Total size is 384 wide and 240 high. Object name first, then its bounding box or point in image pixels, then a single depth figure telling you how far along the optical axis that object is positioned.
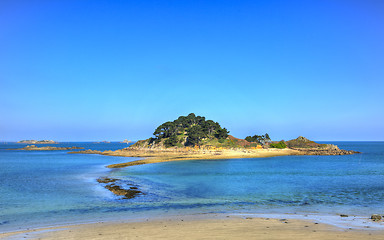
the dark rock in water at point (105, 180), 38.27
